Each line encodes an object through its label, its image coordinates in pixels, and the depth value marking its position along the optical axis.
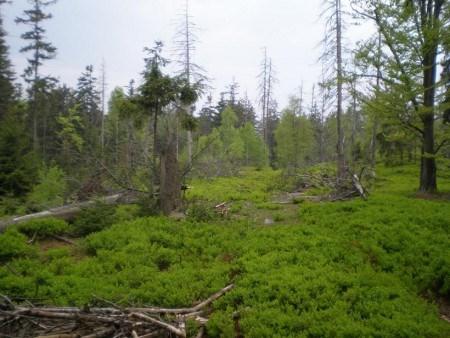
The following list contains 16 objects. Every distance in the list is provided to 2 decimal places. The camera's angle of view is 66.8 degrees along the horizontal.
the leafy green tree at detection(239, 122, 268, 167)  40.34
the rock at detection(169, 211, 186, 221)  10.05
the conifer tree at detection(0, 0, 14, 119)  25.36
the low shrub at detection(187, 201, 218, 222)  10.02
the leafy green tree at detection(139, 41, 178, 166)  11.02
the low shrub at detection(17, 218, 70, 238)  8.70
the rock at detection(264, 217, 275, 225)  10.09
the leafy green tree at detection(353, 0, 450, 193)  12.21
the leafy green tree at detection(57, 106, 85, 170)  27.03
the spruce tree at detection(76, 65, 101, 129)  41.22
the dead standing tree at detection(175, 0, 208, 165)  23.58
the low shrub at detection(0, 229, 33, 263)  7.38
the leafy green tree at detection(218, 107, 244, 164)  38.41
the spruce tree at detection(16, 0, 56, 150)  27.14
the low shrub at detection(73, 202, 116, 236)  9.24
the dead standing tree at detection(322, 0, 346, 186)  19.30
